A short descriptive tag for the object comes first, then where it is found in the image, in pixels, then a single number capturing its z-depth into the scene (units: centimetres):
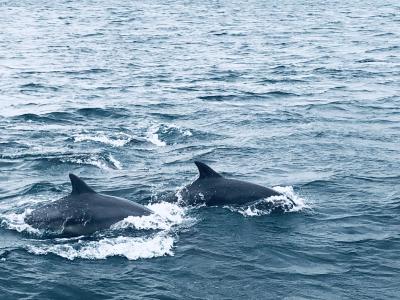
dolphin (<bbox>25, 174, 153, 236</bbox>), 1828
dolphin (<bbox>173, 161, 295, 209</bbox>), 2011
